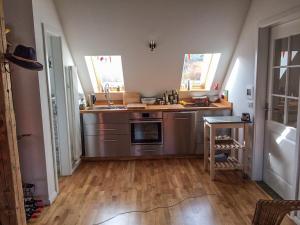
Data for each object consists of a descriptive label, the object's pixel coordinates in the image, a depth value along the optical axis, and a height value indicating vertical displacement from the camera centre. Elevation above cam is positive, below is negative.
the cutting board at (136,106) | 4.16 -0.33
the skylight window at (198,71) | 4.49 +0.22
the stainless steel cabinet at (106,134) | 4.14 -0.77
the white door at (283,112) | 2.64 -0.33
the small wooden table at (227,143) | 3.37 -0.82
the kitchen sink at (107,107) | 4.43 -0.36
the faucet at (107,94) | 4.70 -0.16
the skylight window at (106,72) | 4.50 +0.23
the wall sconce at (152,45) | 3.77 +0.56
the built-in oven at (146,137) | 4.23 -0.84
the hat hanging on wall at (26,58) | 2.13 +0.24
